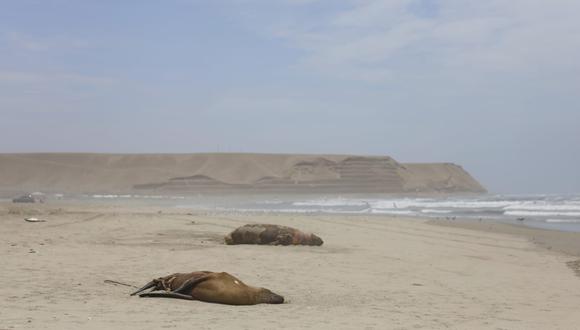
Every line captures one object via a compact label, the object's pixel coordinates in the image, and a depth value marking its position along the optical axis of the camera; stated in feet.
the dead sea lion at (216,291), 22.18
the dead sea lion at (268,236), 43.75
